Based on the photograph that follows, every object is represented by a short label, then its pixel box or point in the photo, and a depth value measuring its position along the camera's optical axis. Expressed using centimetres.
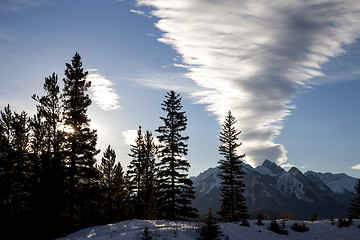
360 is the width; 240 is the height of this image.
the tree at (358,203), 3684
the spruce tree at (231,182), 3881
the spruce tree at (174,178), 3111
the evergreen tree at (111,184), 3703
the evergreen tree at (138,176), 4194
